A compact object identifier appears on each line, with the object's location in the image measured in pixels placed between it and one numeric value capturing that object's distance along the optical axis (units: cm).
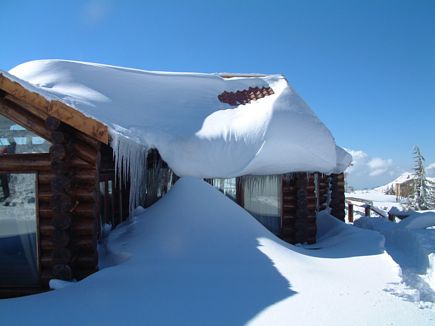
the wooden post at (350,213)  1470
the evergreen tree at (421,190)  2533
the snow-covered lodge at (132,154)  522
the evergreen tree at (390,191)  5335
